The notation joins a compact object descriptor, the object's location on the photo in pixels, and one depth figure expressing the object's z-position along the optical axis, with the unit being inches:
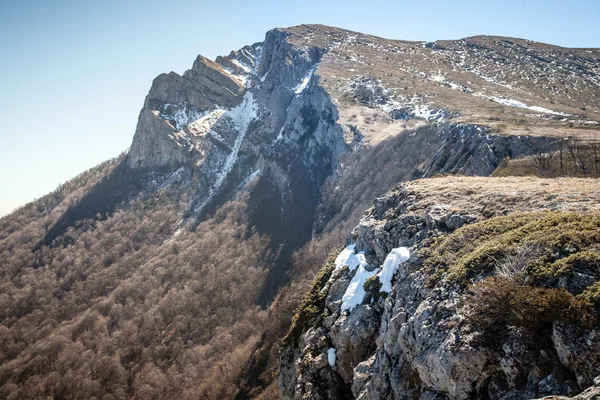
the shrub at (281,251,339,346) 799.7
